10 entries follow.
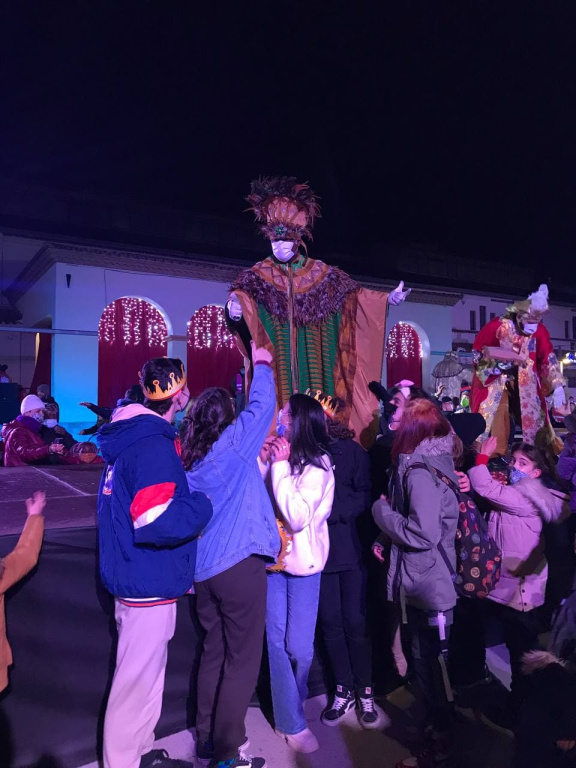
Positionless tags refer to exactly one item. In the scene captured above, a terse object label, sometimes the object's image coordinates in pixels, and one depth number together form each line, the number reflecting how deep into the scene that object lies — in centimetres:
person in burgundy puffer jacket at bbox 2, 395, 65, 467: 562
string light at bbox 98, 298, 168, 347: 1184
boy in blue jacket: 219
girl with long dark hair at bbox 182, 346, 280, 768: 254
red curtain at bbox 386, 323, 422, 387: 1516
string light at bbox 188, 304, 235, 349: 1266
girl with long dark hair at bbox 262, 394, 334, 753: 281
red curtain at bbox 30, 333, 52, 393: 1215
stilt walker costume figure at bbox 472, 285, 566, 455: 519
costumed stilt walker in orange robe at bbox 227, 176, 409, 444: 413
